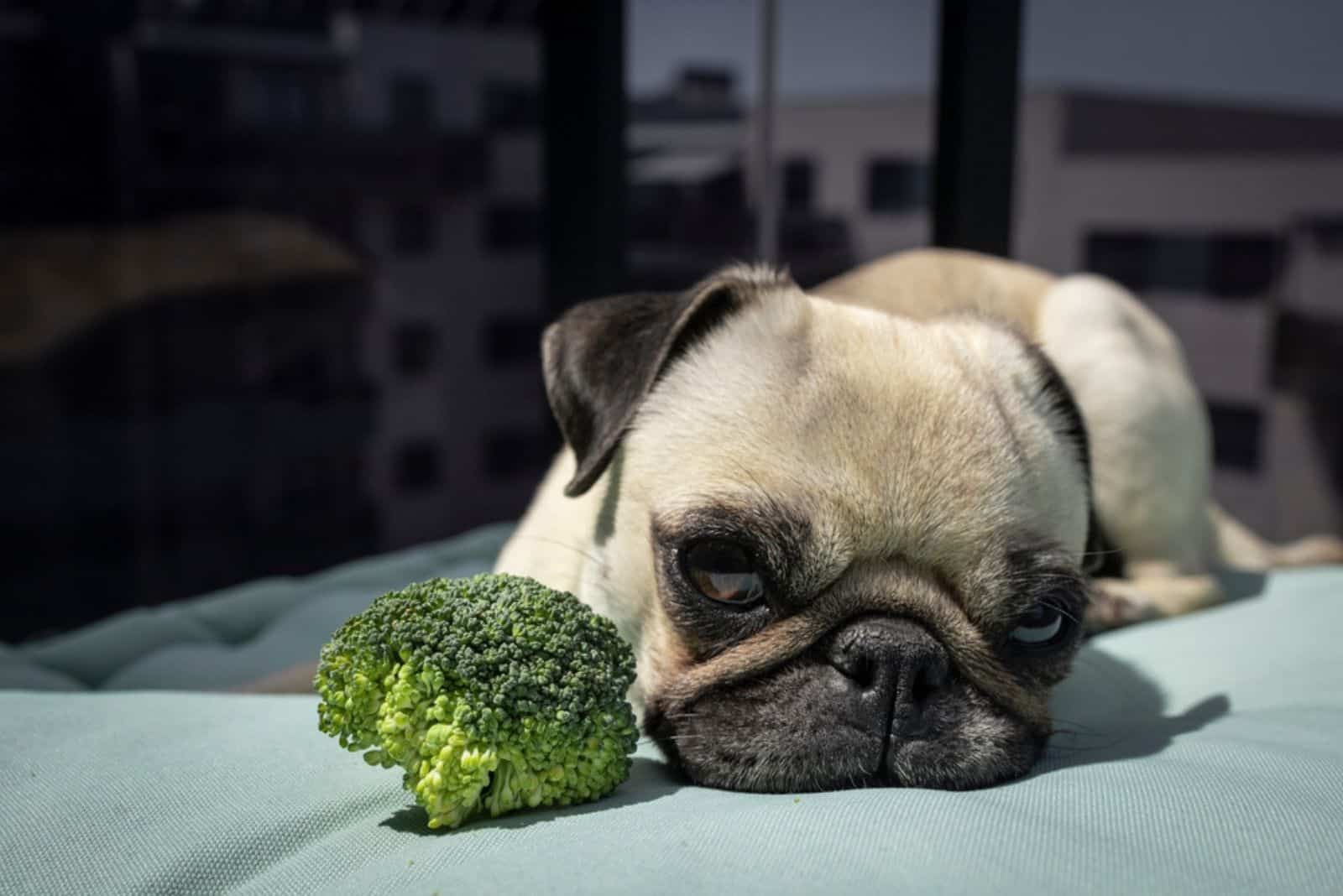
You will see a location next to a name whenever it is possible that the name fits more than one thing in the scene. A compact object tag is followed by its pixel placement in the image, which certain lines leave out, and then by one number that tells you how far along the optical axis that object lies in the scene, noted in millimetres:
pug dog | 453
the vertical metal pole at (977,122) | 782
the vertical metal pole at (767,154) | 934
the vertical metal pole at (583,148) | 860
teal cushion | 404
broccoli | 427
